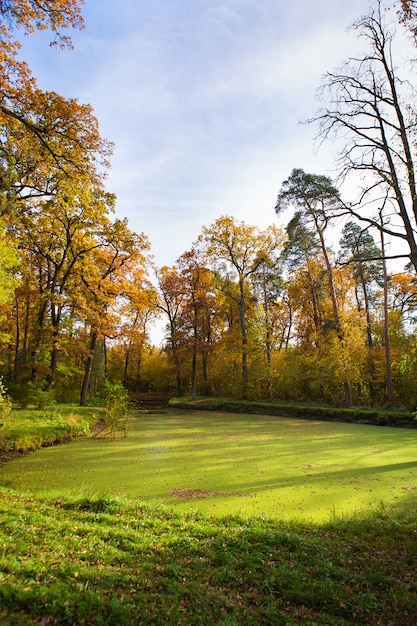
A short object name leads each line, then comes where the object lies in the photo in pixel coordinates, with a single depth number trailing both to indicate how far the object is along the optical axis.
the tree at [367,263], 22.22
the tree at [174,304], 25.19
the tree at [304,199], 18.12
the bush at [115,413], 10.72
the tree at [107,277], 16.70
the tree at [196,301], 24.70
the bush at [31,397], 13.59
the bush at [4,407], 8.51
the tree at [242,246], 23.48
